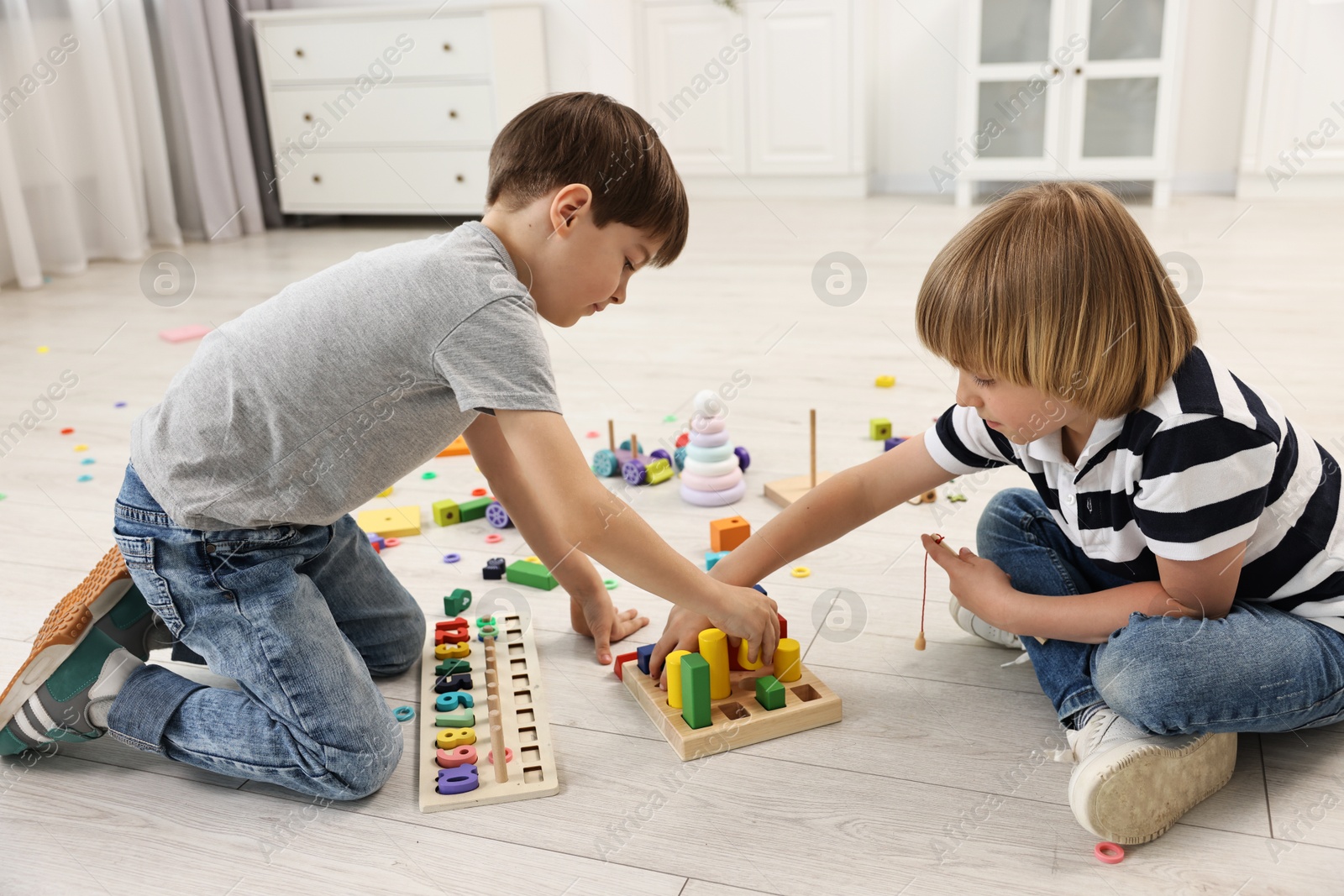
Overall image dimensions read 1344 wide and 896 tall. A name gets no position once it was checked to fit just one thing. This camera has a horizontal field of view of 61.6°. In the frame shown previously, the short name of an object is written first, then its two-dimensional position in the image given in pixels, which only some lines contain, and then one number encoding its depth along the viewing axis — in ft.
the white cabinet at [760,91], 12.12
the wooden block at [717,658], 3.14
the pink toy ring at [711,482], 4.70
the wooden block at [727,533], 4.26
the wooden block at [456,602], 3.88
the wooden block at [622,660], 3.47
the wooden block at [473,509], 4.67
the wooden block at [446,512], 4.62
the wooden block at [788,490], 4.63
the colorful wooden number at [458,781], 2.88
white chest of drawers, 10.90
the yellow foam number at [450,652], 3.56
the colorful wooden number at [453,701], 3.27
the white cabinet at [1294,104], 10.59
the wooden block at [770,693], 3.11
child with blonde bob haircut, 2.50
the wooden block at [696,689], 3.02
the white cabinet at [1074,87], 10.73
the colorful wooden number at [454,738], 3.08
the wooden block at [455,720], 3.19
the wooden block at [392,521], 4.54
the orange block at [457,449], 5.41
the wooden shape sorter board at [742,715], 3.03
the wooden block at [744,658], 3.26
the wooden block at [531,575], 4.03
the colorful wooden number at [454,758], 2.99
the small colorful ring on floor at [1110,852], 2.57
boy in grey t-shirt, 2.77
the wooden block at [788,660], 3.23
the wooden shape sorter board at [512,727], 2.88
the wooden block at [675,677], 3.11
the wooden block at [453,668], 3.49
